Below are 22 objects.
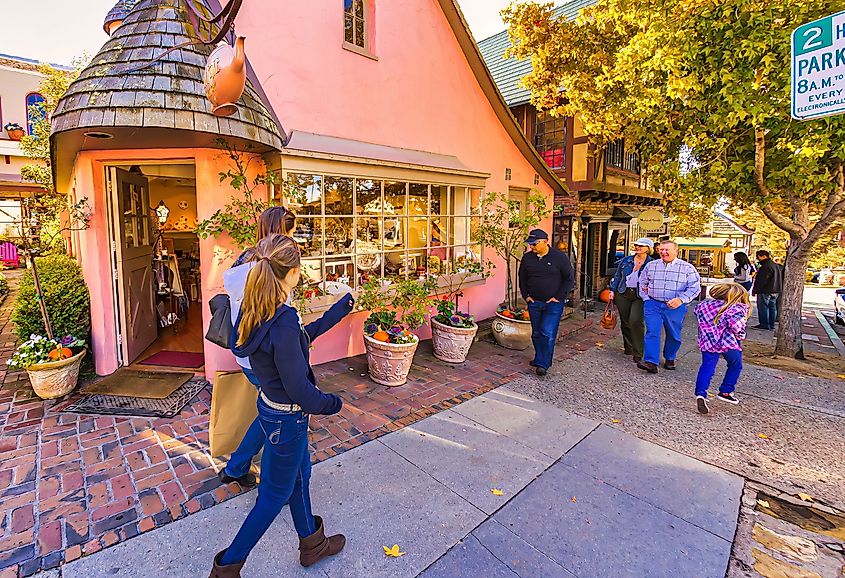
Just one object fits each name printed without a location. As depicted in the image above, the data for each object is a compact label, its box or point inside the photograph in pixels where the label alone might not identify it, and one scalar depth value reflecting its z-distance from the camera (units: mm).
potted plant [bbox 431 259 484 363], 6094
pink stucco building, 3885
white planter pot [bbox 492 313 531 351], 6977
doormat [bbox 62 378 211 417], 4320
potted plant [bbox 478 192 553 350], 7023
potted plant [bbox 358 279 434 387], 5176
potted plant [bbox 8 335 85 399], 4367
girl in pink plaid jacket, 4551
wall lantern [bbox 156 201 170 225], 8541
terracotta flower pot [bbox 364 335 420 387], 5133
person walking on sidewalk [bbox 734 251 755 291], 11031
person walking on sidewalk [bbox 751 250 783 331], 9367
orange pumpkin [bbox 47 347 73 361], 4477
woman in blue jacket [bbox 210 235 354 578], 2109
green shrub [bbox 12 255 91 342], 4895
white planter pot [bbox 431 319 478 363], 6082
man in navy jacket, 5707
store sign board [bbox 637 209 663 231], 11526
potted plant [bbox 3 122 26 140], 13078
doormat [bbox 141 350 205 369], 5551
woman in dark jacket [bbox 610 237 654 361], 6445
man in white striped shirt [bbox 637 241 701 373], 5805
